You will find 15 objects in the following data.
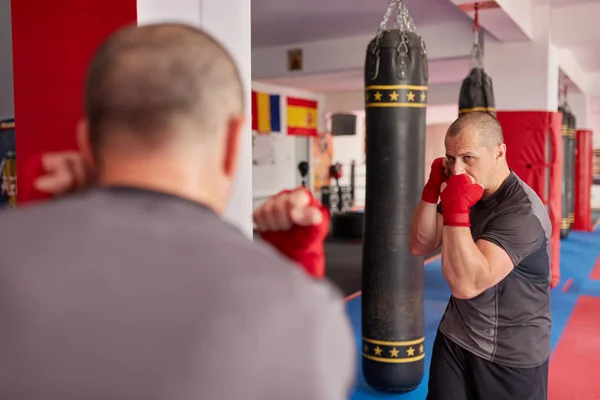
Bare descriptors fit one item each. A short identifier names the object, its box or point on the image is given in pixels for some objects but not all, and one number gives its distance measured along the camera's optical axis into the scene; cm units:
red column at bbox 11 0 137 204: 190
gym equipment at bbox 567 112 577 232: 939
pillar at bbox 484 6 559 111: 627
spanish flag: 1301
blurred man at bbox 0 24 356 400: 65
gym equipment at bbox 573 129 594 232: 1059
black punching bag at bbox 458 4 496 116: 481
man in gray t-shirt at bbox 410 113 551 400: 204
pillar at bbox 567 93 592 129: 1223
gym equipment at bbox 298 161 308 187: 1199
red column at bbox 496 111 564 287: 565
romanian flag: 1174
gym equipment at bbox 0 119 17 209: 323
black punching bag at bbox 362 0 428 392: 332
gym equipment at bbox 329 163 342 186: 1301
